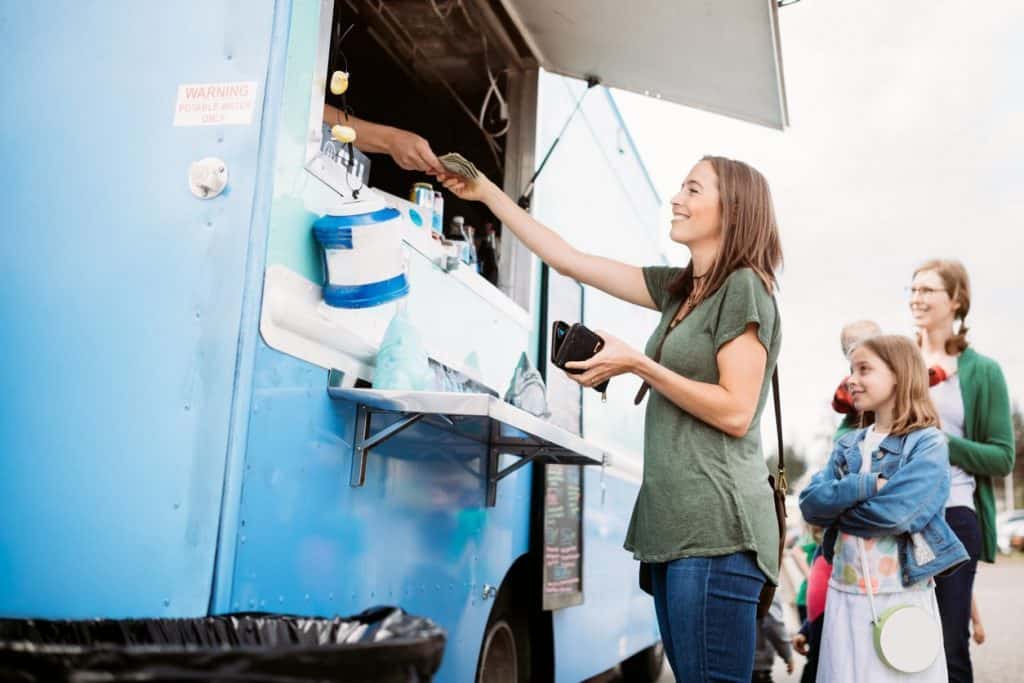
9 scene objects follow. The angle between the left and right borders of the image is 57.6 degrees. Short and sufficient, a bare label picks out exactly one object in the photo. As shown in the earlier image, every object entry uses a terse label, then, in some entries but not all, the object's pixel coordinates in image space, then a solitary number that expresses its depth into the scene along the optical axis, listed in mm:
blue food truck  1725
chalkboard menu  3324
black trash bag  1103
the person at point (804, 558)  5207
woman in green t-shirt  2105
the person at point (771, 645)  5566
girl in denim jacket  2771
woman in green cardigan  3021
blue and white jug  1982
